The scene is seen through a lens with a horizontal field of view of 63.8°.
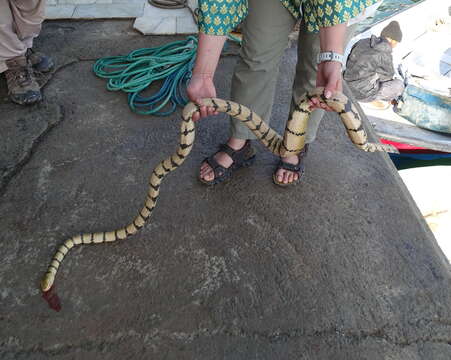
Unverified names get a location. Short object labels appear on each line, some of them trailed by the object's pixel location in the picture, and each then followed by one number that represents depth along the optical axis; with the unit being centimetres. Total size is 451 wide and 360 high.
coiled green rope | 308
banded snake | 166
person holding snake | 166
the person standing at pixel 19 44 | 288
